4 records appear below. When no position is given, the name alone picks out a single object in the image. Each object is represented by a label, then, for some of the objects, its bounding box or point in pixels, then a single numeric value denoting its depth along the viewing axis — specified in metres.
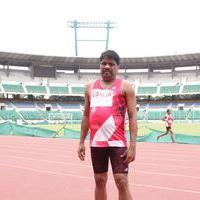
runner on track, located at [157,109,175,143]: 17.80
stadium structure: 50.78
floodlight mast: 66.50
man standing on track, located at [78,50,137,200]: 3.73
